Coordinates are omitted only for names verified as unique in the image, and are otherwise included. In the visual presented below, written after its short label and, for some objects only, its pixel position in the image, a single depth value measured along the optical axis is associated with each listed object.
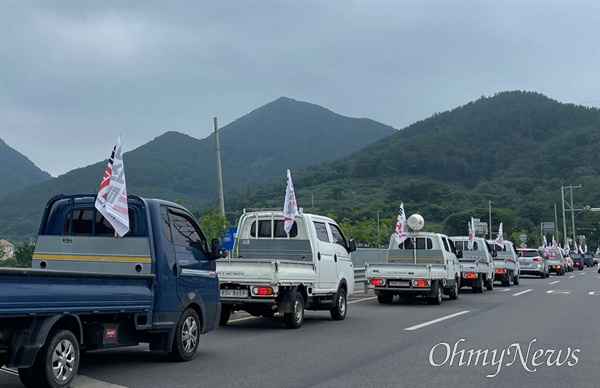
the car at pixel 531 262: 42.75
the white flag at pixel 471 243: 29.59
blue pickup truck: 6.96
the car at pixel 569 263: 59.84
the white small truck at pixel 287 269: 13.53
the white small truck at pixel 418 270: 20.64
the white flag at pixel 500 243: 34.19
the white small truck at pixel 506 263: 32.47
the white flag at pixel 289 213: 15.67
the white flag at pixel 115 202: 9.14
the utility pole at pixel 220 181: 25.83
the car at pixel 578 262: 68.56
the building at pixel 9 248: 40.64
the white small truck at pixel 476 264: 27.41
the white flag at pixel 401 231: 22.91
